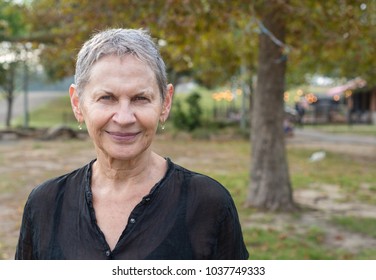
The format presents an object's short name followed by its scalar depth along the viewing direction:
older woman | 1.72
